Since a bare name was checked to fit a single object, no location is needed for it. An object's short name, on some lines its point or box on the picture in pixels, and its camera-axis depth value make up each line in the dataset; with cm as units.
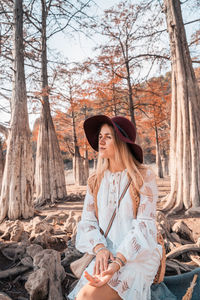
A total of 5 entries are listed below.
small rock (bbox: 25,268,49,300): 179
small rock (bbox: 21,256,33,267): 244
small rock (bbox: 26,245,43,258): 259
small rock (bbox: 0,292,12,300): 176
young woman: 144
